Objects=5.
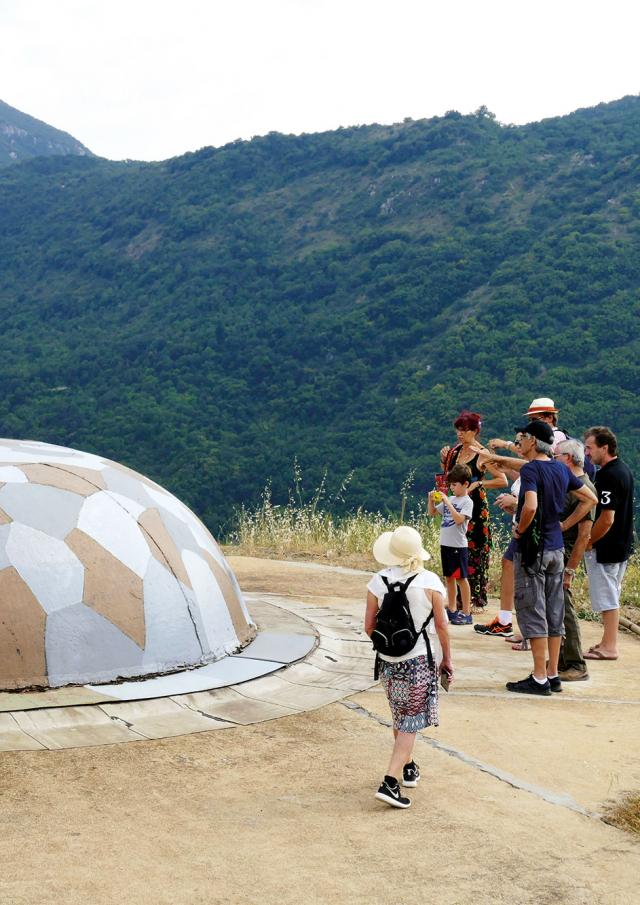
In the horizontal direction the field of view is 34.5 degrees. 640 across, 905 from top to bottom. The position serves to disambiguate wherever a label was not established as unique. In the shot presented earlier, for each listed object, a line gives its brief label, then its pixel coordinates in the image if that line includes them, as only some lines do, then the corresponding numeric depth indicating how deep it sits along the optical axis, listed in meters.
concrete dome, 5.78
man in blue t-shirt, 6.23
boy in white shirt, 8.28
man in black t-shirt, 7.29
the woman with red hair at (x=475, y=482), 8.45
